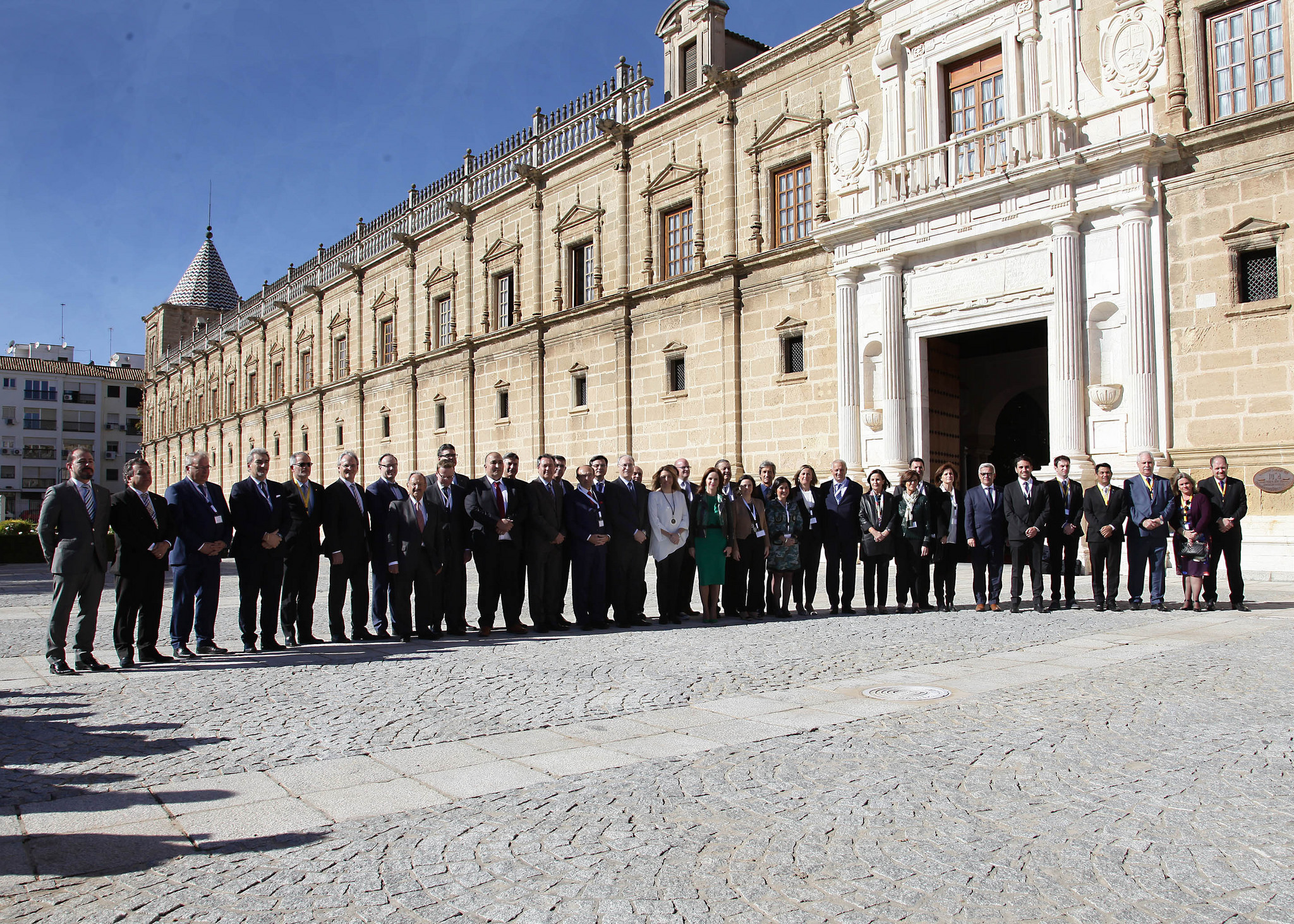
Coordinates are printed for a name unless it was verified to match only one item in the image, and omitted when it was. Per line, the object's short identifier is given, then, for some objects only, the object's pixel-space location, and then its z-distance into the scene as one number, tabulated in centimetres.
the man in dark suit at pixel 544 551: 973
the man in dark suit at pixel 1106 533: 1074
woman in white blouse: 1044
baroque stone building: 1405
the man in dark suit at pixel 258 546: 849
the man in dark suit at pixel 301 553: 888
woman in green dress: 1057
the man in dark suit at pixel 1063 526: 1103
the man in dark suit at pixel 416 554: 909
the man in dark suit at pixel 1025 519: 1088
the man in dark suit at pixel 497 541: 948
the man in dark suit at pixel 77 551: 729
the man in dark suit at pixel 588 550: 998
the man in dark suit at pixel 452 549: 946
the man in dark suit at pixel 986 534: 1109
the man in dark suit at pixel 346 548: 913
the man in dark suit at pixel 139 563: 777
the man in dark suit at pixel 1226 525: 1023
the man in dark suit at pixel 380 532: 925
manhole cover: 589
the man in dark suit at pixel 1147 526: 1063
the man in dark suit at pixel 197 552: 814
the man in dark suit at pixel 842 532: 1114
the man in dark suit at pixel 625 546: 1021
